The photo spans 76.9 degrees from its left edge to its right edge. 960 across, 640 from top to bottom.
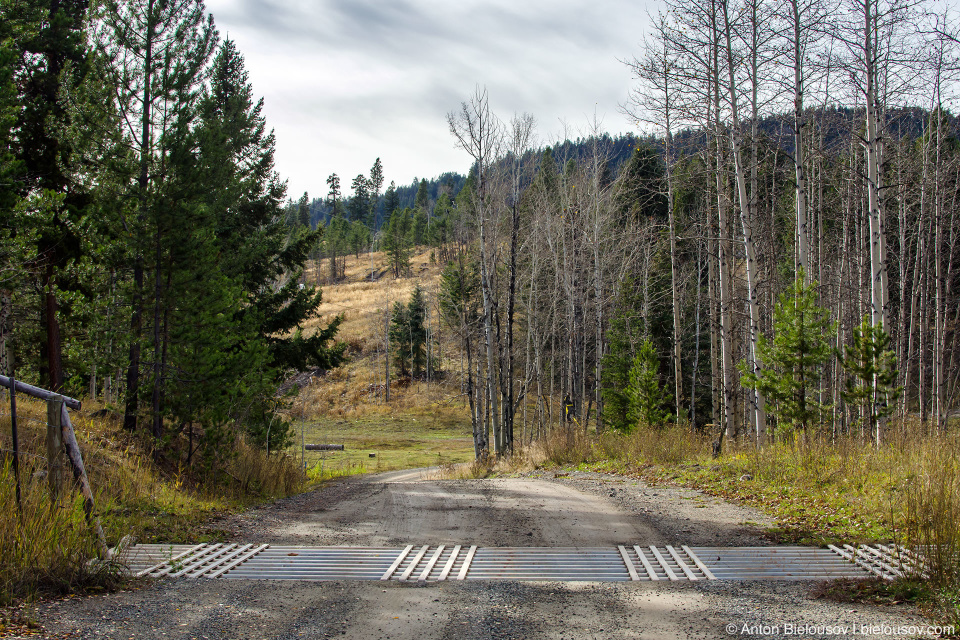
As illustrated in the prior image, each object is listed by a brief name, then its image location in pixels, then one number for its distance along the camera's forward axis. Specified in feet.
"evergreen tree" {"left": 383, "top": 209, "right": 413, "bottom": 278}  268.21
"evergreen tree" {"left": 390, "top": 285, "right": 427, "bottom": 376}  175.32
